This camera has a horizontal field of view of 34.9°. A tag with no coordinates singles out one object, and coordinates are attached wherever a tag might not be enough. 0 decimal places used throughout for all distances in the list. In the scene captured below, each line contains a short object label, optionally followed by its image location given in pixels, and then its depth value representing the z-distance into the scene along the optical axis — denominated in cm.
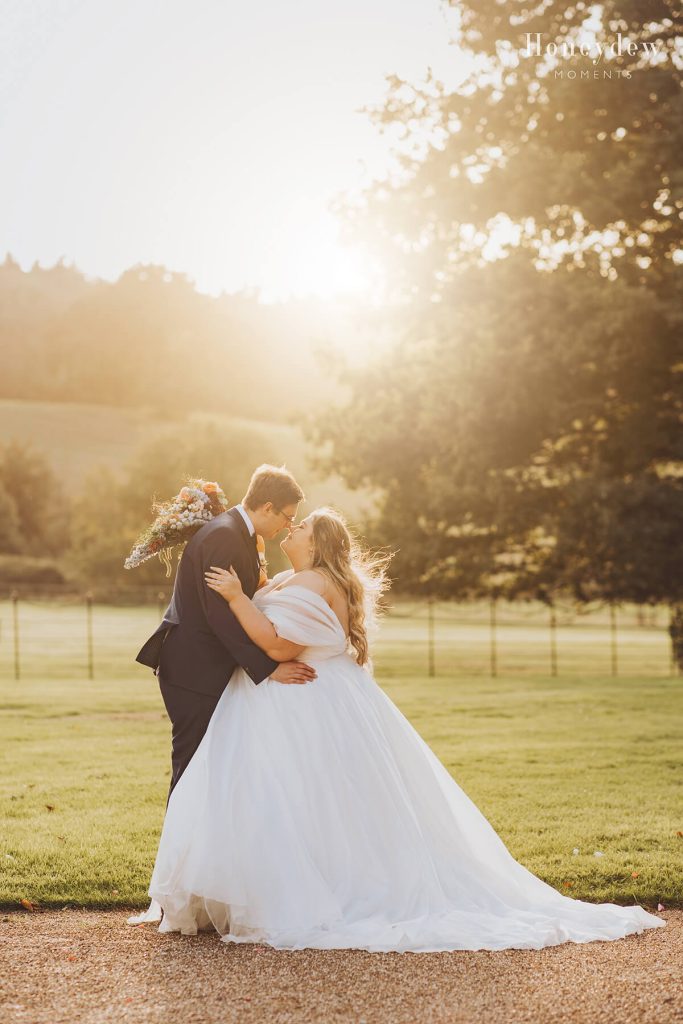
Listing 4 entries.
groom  571
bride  526
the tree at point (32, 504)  7706
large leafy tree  2064
